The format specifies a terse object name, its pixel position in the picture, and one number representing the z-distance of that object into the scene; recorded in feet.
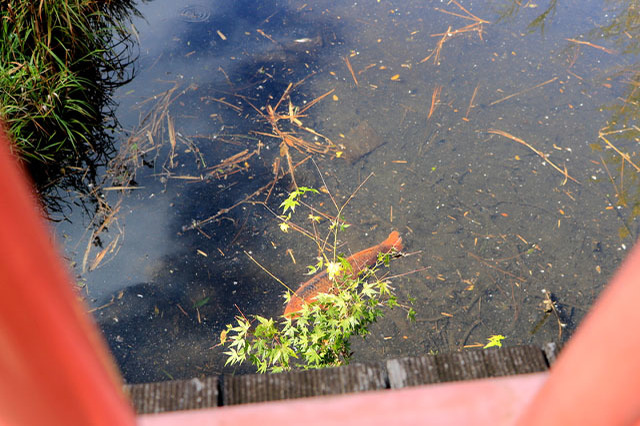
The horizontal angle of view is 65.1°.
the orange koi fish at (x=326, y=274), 7.46
